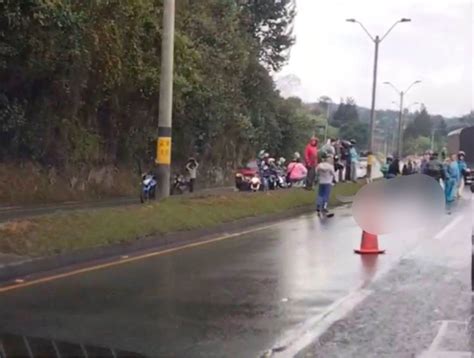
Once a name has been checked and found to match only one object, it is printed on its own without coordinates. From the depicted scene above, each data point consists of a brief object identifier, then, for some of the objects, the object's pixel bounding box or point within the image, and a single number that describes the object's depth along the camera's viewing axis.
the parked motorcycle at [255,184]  29.73
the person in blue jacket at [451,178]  25.84
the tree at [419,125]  94.94
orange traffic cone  13.48
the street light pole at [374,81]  39.97
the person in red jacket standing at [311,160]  26.81
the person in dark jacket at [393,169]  31.36
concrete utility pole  18.73
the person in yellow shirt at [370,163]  37.07
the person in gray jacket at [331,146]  30.24
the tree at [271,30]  50.03
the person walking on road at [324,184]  20.31
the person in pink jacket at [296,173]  31.45
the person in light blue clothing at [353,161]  33.31
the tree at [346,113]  97.96
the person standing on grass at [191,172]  29.97
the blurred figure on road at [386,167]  32.59
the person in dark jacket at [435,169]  25.75
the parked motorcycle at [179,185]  29.10
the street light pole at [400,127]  60.26
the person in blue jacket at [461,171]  25.81
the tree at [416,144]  88.75
